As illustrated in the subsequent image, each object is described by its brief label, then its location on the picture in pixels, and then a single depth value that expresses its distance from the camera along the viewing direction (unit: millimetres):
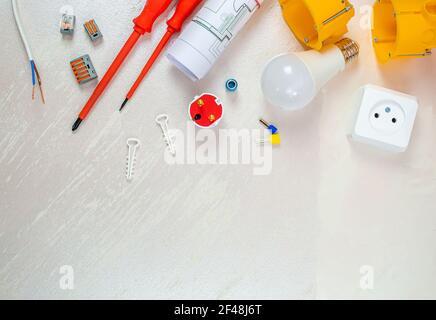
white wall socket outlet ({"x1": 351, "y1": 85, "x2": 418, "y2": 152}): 862
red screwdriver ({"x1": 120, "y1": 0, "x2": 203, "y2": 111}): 876
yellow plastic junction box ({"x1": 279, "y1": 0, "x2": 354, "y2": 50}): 791
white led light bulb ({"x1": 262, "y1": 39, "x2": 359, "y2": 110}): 808
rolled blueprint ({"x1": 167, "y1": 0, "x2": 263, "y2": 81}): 840
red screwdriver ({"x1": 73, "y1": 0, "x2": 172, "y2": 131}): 875
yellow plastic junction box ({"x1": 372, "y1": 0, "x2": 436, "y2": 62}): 793
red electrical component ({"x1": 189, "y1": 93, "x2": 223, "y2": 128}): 865
